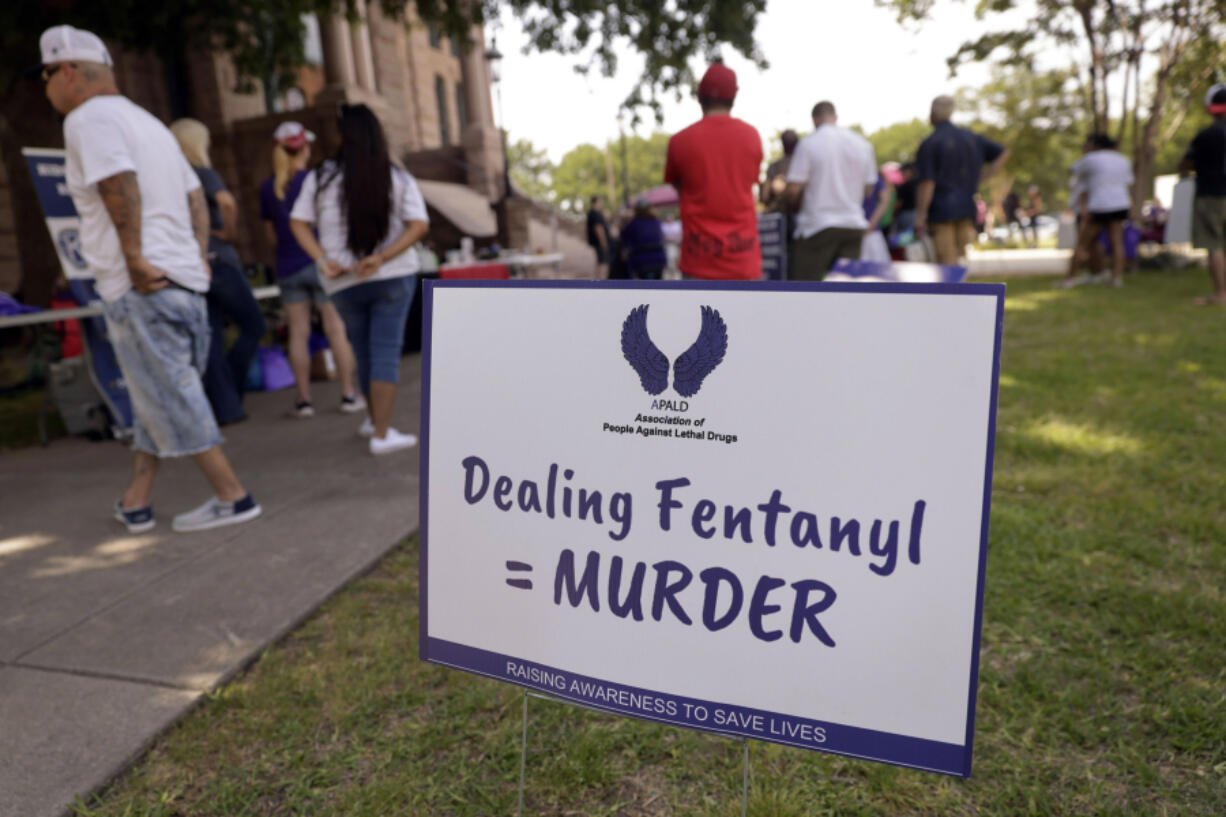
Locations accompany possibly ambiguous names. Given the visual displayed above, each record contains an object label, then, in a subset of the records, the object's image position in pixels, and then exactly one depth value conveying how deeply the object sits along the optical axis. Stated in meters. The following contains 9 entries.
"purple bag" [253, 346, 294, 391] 7.59
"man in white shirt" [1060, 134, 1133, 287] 9.66
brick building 12.42
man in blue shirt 7.33
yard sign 1.29
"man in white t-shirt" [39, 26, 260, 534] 3.22
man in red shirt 4.61
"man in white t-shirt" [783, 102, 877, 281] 5.66
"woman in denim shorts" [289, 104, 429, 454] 4.34
